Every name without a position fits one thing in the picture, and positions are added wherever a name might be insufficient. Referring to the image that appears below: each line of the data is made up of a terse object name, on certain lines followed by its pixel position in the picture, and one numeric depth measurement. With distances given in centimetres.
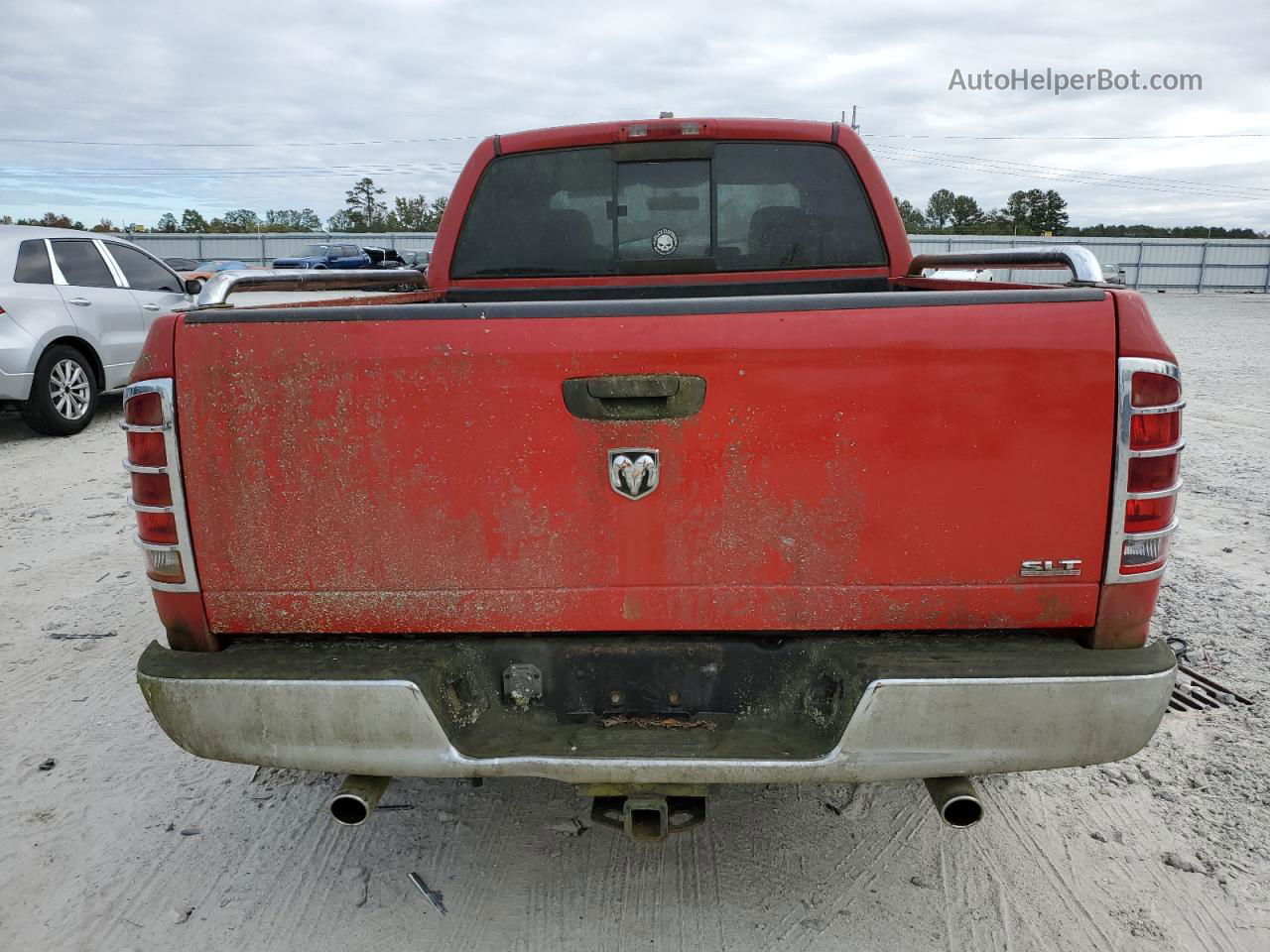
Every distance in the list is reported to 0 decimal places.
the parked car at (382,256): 3094
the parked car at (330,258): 2959
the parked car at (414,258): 3009
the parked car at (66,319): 797
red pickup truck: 198
